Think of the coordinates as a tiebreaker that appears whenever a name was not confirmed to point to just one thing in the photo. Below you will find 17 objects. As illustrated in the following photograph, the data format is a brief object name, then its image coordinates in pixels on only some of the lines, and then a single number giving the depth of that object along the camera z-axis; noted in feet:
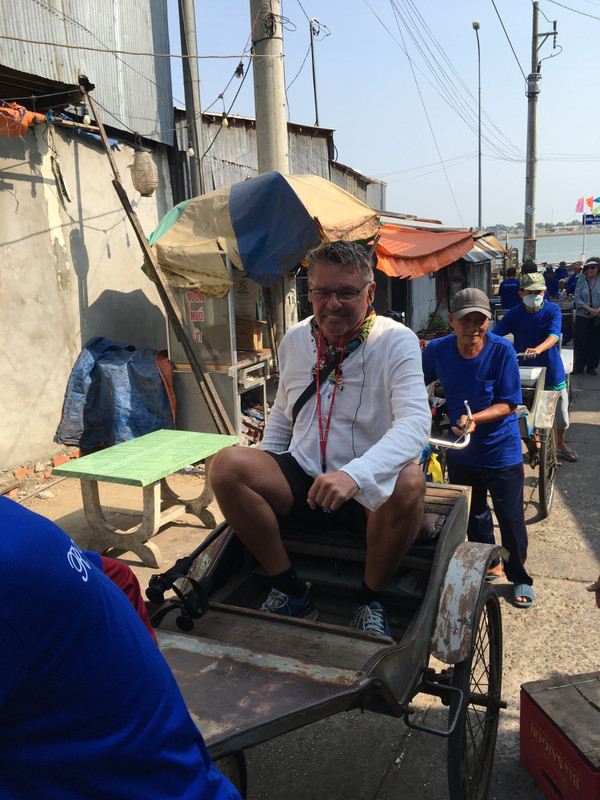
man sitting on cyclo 7.31
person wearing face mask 18.94
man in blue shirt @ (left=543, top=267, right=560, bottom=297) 54.85
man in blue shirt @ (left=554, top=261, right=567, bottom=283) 63.10
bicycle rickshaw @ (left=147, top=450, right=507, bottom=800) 5.65
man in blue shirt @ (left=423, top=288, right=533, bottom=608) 12.15
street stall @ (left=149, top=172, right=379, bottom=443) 21.65
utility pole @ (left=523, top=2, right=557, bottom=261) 56.49
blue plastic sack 22.88
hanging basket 23.70
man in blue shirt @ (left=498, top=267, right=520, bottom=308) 41.90
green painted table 14.23
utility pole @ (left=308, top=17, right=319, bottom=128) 55.97
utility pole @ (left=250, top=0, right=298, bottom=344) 22.98
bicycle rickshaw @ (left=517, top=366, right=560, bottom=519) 16.46
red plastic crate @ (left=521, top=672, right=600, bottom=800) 6.96
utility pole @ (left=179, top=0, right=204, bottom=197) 27.99
